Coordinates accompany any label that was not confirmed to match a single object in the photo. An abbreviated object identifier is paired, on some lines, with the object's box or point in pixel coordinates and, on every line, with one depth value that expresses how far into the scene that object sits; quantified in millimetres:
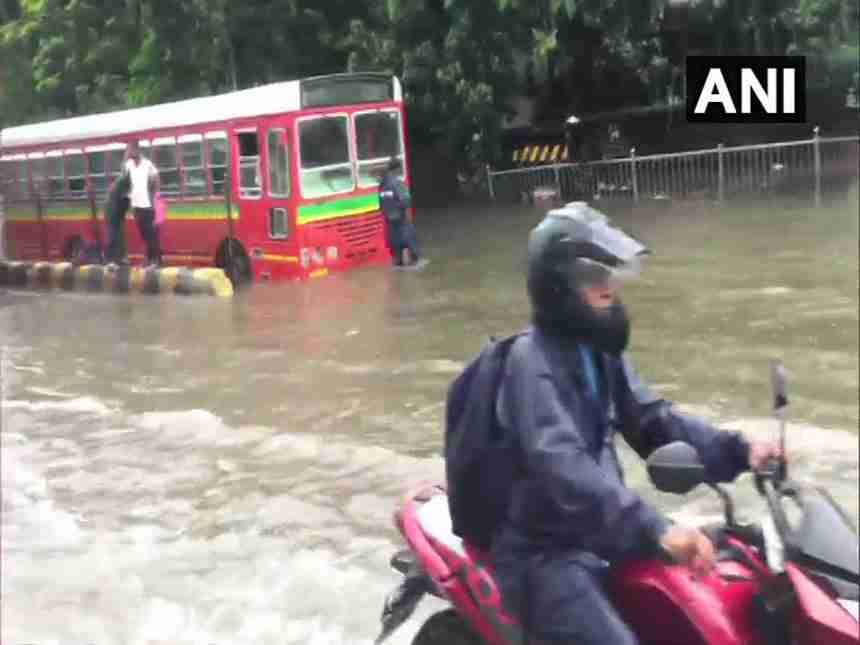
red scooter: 1800
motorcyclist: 1956
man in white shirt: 12477
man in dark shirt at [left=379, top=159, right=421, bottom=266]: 11281
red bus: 11141
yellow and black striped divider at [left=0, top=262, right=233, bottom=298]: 11789
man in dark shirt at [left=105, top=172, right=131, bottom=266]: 12617
